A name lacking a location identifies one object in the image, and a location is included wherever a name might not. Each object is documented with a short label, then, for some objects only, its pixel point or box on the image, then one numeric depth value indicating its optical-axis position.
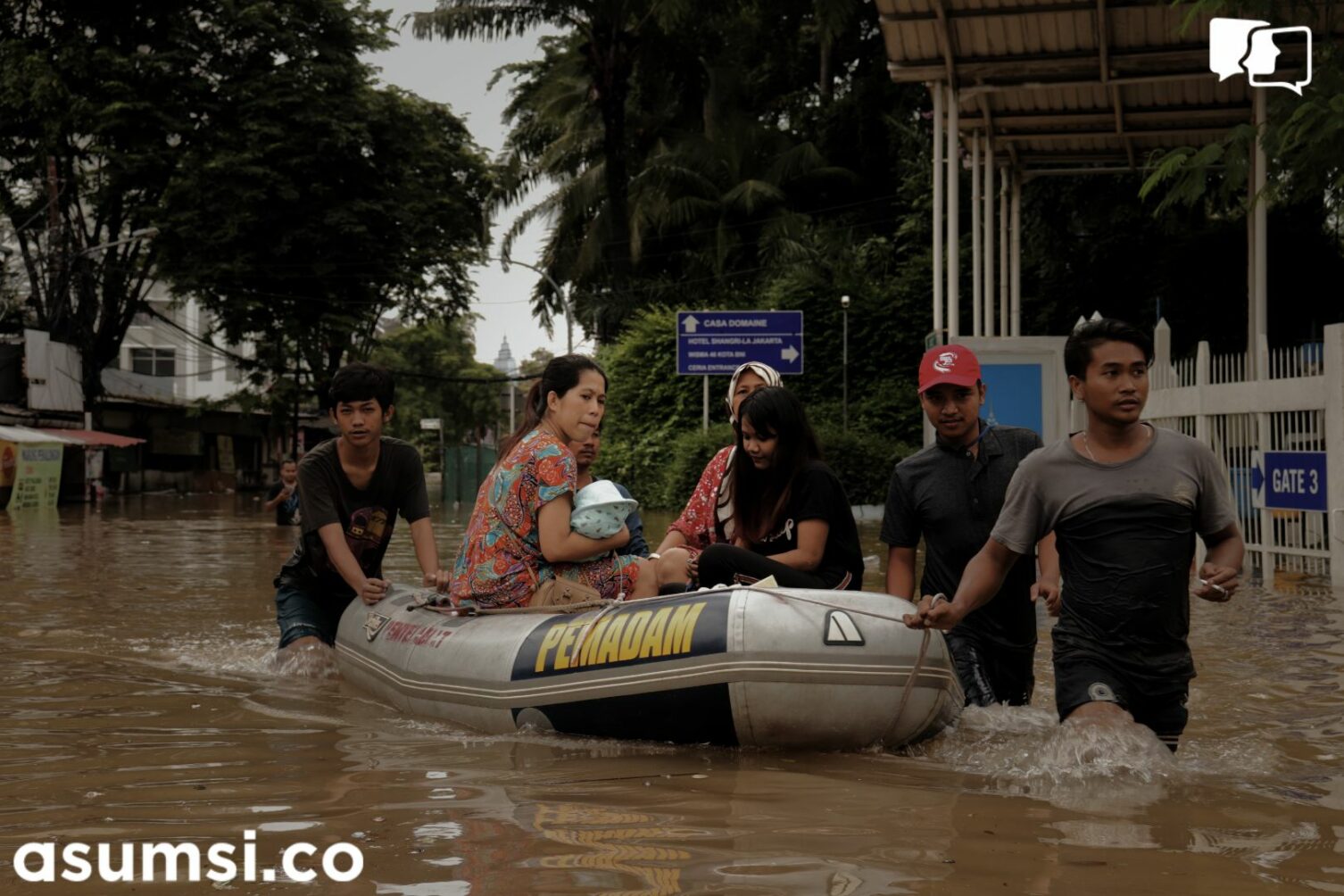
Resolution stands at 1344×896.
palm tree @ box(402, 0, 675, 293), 29.78
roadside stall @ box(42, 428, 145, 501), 38.41
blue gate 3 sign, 11.77
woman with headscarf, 6.35
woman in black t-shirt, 5.89
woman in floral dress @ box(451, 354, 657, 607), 5.94
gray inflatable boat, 5.32
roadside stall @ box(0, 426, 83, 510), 32.06
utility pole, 29.53
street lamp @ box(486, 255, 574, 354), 35.50
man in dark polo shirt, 5.71
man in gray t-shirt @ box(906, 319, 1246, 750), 4.65
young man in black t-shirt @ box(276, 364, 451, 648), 7.17
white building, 64.50
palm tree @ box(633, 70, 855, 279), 35.47
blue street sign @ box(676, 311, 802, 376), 27.47
